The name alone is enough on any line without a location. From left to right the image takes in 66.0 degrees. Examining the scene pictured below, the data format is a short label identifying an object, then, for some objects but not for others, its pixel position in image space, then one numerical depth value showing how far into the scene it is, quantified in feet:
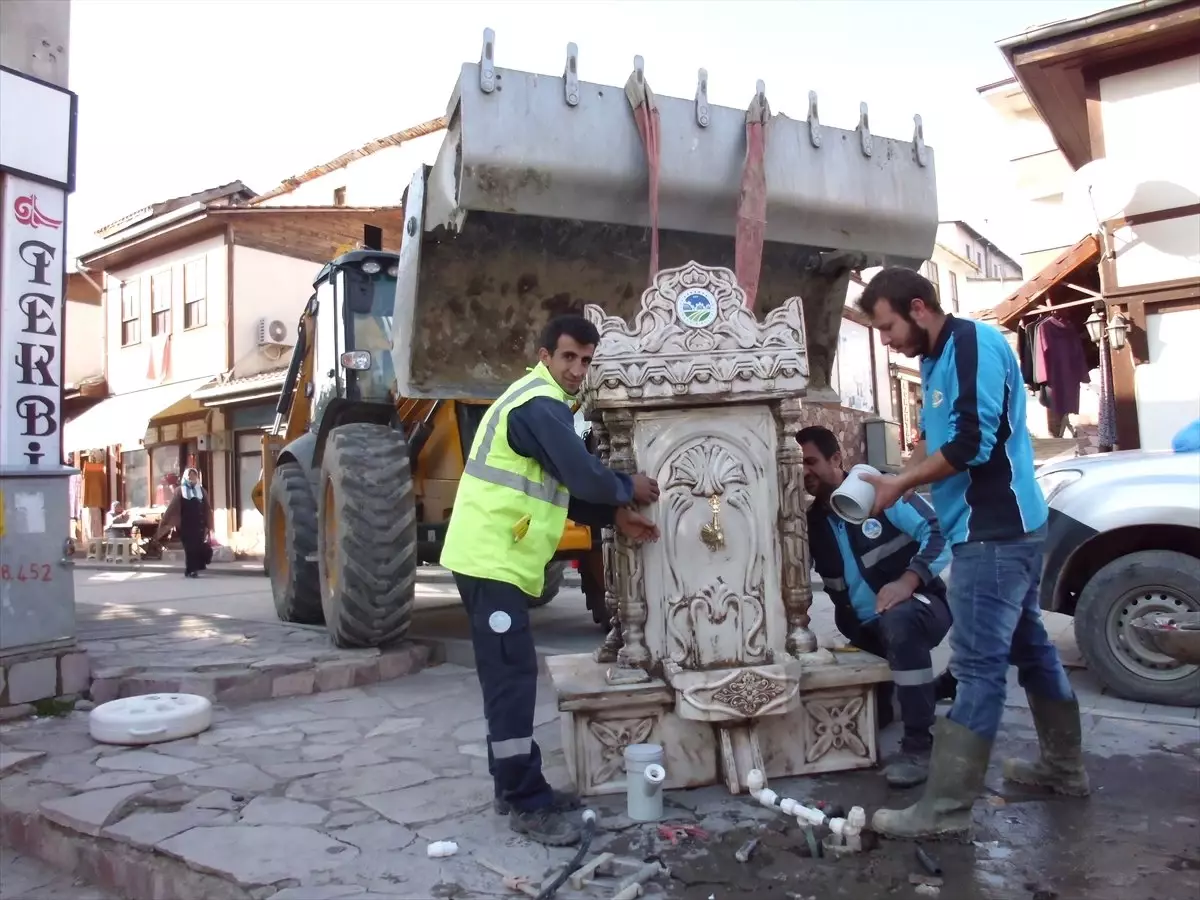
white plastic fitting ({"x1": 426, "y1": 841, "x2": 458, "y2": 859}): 8.44
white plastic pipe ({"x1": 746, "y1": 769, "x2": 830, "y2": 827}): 8.45
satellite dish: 27.27
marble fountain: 10.02
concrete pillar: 14.42
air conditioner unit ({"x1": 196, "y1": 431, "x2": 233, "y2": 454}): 54.75
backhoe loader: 13.85
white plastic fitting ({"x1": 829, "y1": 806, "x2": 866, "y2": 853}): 8.15
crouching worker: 10.46
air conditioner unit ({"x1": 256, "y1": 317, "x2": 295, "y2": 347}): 55.98
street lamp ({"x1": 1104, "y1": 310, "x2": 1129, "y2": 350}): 27.50
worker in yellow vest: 9.21
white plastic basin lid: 12.71
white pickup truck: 13.15
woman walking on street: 40.42
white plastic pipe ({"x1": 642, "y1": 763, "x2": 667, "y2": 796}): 8.96
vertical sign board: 14.60
